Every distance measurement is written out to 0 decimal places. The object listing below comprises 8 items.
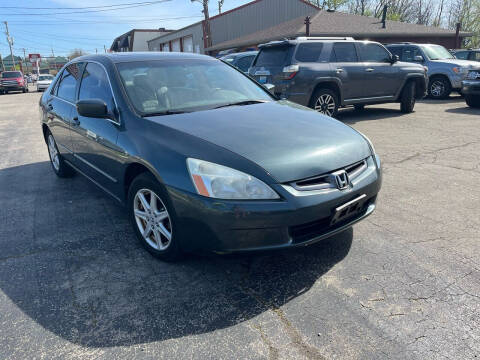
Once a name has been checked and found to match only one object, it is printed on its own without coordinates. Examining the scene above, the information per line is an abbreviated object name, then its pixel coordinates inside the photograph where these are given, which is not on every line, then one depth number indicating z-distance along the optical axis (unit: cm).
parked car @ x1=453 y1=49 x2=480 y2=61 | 1384
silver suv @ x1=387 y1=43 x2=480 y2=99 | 1151
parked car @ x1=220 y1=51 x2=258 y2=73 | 1167
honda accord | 227
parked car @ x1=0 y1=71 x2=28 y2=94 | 2777
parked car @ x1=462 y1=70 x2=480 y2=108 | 935
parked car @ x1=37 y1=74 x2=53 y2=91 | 2913
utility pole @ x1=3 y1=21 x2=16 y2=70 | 7646
